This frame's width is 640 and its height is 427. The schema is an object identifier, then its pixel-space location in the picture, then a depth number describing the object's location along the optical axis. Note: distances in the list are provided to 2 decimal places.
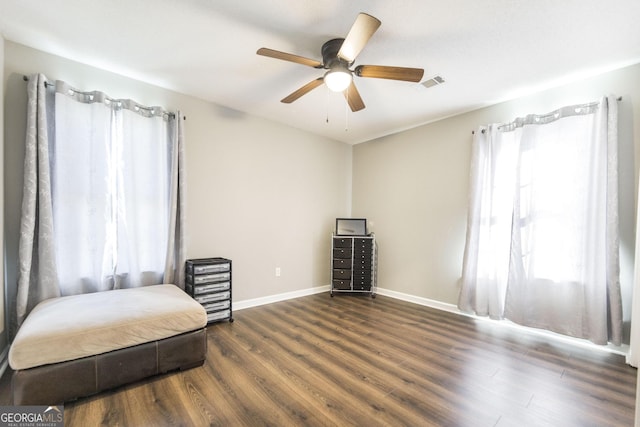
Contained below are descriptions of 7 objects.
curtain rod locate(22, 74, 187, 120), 2.23
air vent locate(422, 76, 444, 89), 2.66
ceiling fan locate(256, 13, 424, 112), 1.82
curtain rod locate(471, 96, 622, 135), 2.45
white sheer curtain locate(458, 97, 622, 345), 2.45
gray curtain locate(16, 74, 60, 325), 2.16
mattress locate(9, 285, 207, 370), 1.64
